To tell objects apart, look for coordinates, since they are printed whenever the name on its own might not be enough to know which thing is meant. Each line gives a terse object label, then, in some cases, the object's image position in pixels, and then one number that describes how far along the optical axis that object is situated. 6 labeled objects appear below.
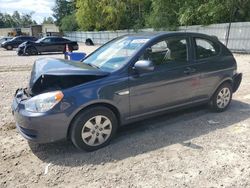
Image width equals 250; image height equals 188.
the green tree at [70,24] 39.05
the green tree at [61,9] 51.19
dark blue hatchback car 2.64
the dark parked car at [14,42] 19.74
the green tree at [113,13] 26.46
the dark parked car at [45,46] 15.01
